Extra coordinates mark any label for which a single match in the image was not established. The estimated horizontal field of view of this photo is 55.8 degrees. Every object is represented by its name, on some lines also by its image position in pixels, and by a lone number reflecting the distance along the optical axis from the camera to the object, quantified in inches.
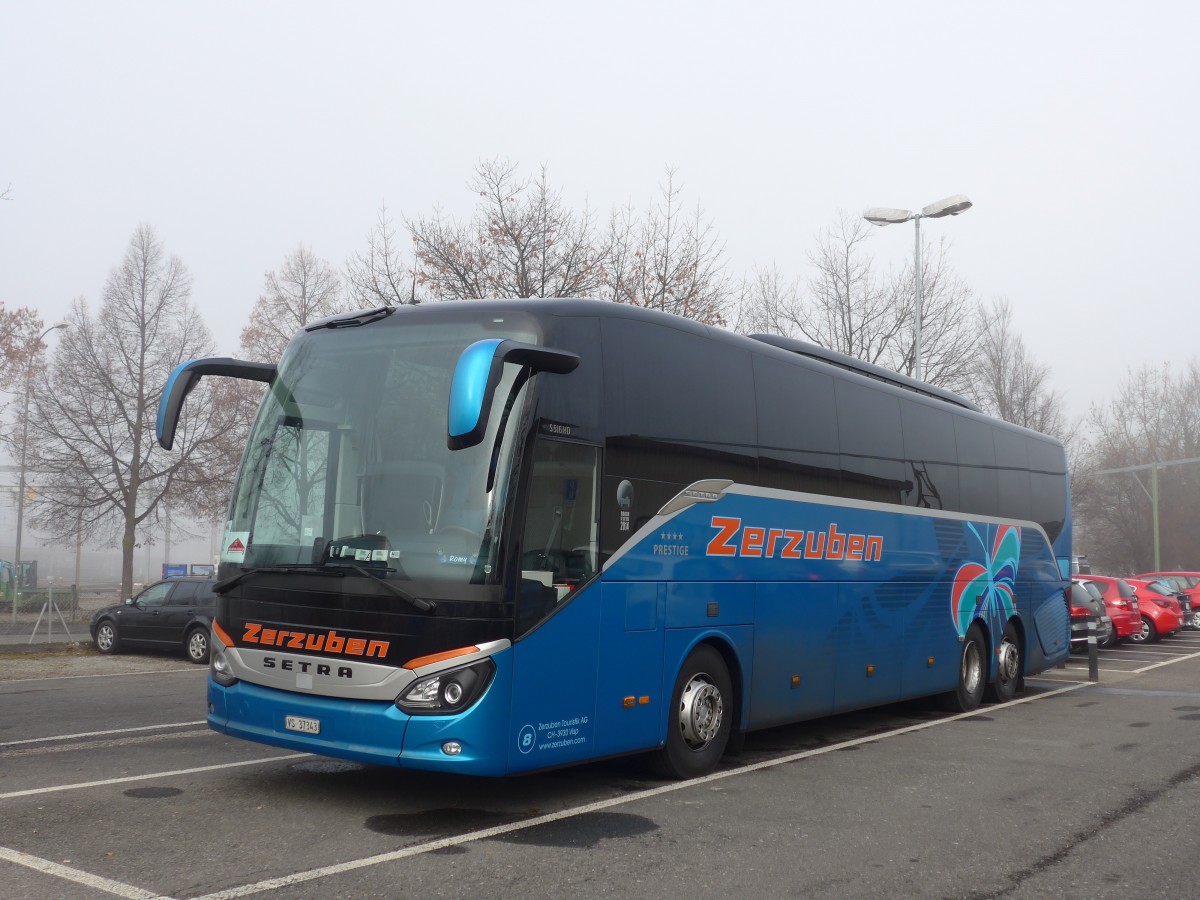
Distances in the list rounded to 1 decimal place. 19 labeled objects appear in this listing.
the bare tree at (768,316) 1162.0
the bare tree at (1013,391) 1749.5
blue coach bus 273.4
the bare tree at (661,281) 948.6
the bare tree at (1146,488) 2468.0
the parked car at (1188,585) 1355.8
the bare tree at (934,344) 1154.7
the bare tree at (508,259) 917.8
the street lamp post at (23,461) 1259.8
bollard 719.7
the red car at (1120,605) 1047.9
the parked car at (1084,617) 879.7
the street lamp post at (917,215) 931.3
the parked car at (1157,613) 1123.3
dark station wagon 812.0
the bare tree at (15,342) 1092.5
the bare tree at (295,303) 1423.5
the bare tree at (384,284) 933.8
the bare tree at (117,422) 1414.9
